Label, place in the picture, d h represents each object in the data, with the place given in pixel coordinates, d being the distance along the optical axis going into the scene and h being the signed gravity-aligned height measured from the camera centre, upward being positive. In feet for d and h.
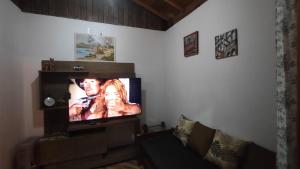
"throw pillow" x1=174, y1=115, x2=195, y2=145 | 7.60 -2.31
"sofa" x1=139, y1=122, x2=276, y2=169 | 4.71 -3.00
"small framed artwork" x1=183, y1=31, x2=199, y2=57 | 8.12 +2.06
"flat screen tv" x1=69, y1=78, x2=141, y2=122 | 7.92 -0.75
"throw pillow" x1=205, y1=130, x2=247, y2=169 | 4.99 -2.31
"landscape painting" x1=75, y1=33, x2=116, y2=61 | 9.07 +2.19
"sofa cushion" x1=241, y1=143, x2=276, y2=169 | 4.42 -2.25
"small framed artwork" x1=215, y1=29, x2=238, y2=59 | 5.92 +1.49
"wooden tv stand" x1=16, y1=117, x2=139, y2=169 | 7.09 -3.22
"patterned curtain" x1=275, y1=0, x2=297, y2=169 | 2.78 +0.07
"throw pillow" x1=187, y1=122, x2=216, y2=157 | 6.39 -2.38
